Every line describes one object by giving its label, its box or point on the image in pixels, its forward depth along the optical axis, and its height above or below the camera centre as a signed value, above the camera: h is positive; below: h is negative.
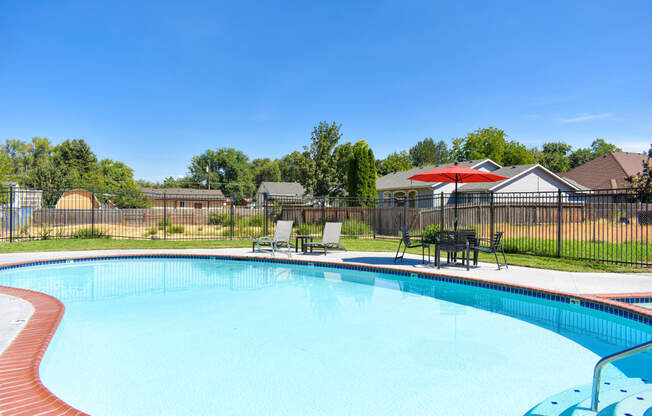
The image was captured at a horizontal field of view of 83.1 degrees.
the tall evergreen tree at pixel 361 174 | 22.75 +2.19
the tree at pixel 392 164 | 55.72 +6.82
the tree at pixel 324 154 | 29.72 +4.50
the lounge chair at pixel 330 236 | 11.27 -0.83
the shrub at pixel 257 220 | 18.15 -0.54
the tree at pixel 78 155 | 48.83 +7.56
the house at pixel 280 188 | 59.99 +3.52
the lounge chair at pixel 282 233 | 11.84 -0.77
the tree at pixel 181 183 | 73.38 +5.59
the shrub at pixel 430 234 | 9.79 -0.69
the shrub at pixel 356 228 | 17.41 -0.91
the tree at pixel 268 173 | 75.50 +7.70
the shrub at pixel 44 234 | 14.96 -0.93
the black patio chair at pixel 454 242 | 8.41 -0.79
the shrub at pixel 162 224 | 20.46 -0.76
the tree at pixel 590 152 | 61.75 +9.81
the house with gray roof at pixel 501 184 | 28.69 +1.96
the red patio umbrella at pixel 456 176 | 9.04 +0.84
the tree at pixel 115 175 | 46.69 +5.74
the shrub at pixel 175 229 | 18.72 -1.00
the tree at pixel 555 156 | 56.47 +8.00
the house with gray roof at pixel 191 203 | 53.96 +1.24
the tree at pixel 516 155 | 47.06 +6.83
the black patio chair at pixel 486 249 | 8.51 -0.90
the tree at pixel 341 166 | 30.42 +3.62
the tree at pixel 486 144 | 47.44 +8.43
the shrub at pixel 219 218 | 21.61 -0.52
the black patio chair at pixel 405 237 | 9.17 -0.72
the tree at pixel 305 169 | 29.52 +3.29
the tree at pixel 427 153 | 64.81 +9.92
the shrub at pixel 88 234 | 15.62 -0.98
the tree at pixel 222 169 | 74.50 +8.37
